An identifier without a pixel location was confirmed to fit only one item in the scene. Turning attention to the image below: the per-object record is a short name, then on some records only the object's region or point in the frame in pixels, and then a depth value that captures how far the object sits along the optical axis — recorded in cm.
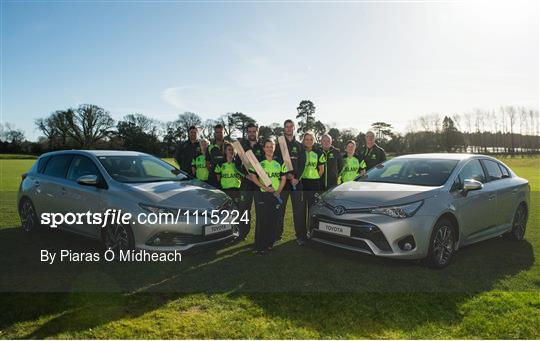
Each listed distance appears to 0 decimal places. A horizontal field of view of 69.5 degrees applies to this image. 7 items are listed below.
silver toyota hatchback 511
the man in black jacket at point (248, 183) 674
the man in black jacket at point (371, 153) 800
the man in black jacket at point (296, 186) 645
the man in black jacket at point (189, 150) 815
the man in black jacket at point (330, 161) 771
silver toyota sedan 479
